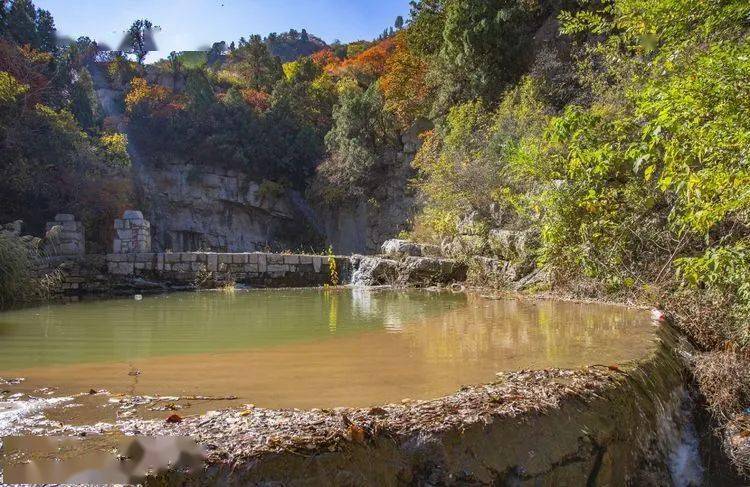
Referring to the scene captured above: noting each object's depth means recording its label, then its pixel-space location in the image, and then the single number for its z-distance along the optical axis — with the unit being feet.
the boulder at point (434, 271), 39.65
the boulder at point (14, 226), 41.84
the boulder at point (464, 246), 38.86
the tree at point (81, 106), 66.49
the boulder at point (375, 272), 42.32
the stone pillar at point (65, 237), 44.01
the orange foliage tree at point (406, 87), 69.36
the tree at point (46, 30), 70.54
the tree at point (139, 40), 105.70
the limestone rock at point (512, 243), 34.27
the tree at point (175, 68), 92.53
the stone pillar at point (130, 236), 47.37
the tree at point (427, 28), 68.74
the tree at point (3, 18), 64.23
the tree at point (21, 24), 65.67
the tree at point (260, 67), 89.76
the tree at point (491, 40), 58.70
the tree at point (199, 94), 78.12
